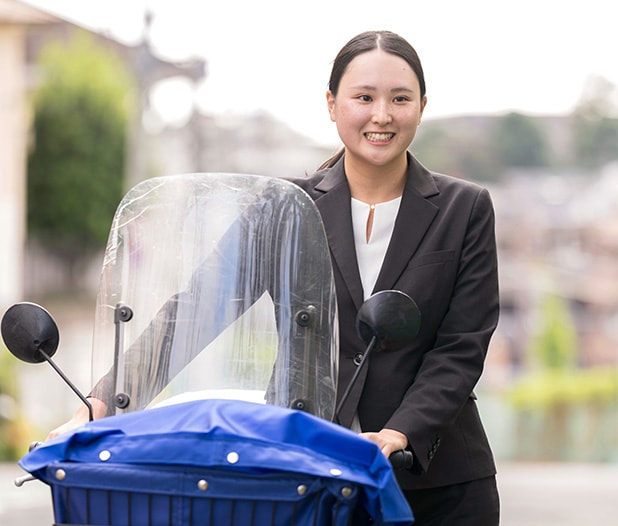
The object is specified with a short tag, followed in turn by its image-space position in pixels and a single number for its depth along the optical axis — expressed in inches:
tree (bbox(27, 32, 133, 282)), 1584.3
